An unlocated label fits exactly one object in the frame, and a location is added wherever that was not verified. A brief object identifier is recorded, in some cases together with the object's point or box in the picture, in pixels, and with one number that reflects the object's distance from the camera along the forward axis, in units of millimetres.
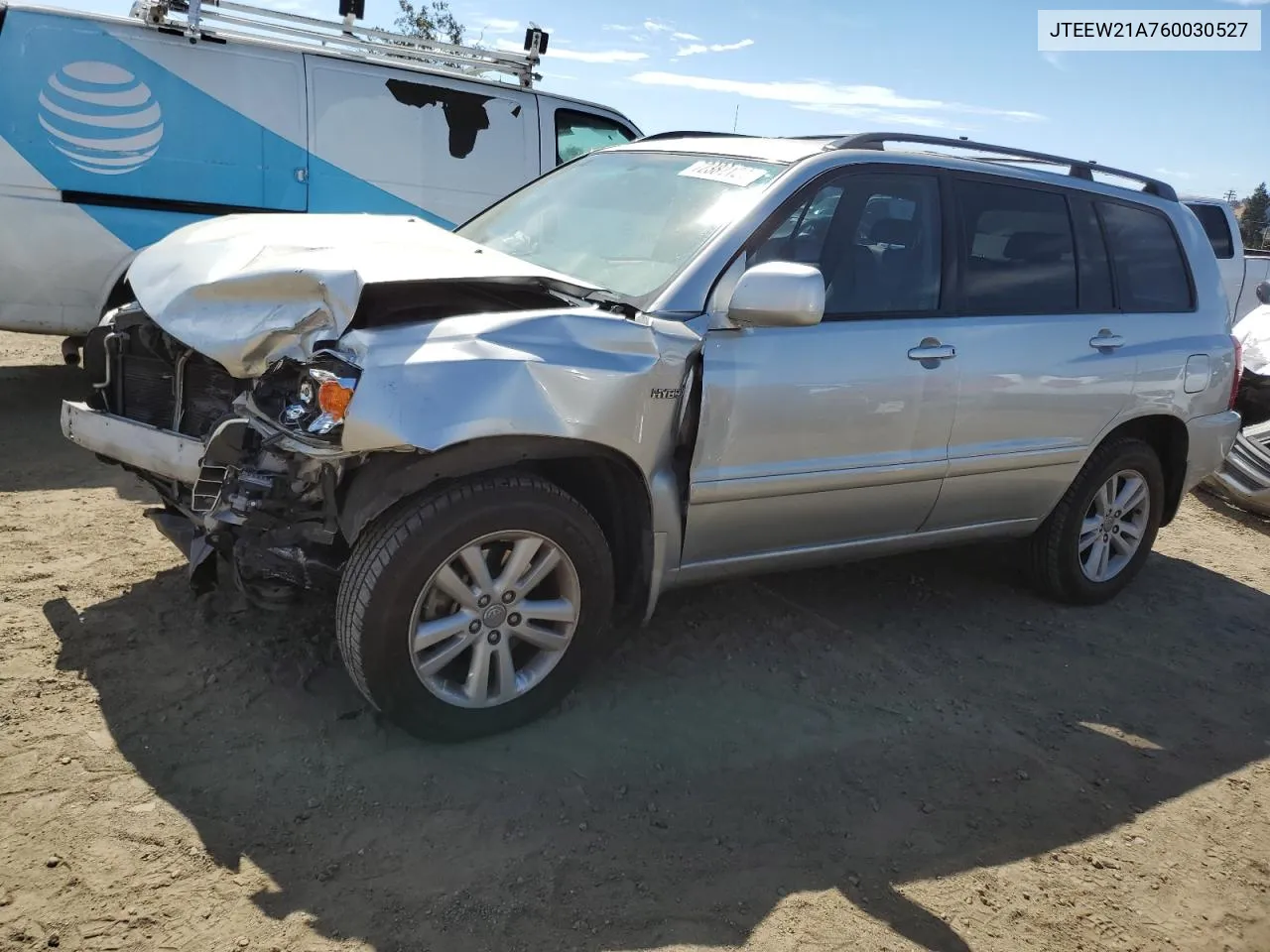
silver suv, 2830
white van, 5488
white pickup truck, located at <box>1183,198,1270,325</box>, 10188
